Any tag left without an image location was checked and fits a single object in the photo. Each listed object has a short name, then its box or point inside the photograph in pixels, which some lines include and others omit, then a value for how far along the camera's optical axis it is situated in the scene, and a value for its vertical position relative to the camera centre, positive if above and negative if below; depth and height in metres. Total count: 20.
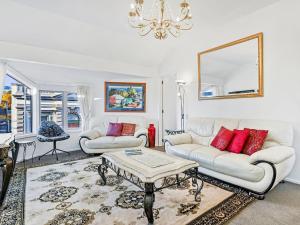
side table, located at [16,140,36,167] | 3.71 -0.62
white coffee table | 1.80 -0.65
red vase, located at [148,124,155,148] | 5.40 -0.65
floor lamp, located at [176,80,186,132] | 4.88 +0.43
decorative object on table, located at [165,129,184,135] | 4.48 -0.47
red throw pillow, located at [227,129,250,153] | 2.93 -0.46
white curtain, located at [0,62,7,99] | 3.36 +0.79
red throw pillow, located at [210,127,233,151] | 3.12 -0.46
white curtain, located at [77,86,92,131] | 5.21 +0.28
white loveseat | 4.27 -0.65
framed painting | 5.60 +0.53
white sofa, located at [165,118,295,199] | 2.29 -0.65
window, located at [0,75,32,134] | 3.95 +0.13
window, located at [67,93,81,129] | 5.31 +0.07
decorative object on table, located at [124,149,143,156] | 2.73 -0.60
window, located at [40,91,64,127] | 4.91 +0.21
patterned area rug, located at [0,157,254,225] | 1.90 -1.11
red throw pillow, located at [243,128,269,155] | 2.79 -0.44
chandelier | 2.31 +1.84
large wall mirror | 3.31 +0.91
